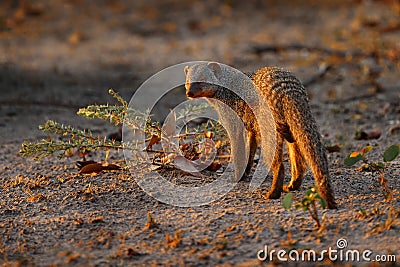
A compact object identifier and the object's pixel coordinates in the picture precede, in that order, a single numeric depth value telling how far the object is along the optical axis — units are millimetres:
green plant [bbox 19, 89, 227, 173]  7660
